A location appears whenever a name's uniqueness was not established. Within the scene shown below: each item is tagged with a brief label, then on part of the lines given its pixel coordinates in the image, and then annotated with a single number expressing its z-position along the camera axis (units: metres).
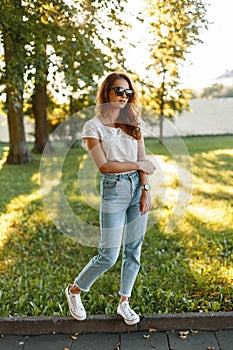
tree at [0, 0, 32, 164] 4.58
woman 2.72
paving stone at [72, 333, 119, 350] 2.91
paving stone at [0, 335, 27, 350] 2.92
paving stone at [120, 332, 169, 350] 2.89
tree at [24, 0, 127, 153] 4.82
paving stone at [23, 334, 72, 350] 2.91
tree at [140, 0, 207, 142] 6.40
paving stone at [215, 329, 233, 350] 2.87
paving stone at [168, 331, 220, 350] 2.87
